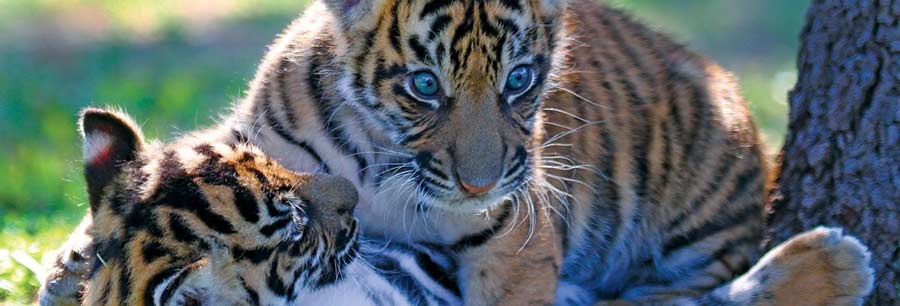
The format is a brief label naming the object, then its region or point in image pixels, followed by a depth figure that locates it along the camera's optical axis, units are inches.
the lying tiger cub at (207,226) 247.6
